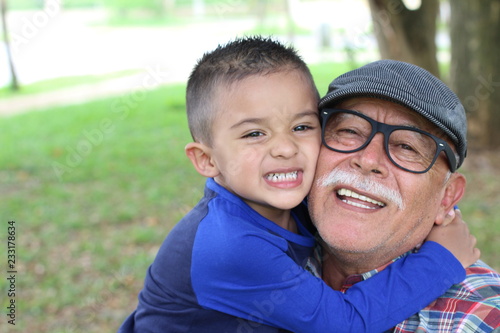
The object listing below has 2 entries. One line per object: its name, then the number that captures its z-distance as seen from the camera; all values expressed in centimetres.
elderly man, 205
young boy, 206
